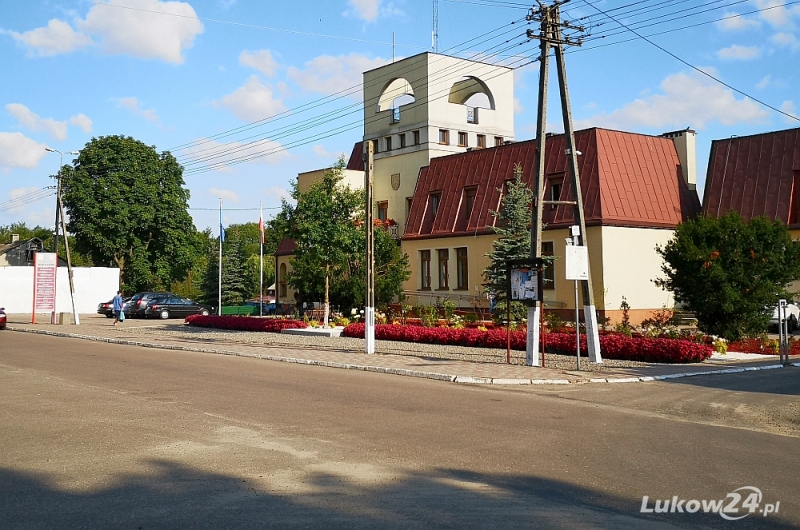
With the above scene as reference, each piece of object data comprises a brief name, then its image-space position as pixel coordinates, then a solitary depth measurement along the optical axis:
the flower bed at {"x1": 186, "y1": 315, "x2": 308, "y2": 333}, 32.53
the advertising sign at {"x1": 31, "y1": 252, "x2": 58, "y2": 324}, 42.66
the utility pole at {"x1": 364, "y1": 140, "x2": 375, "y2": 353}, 22.64
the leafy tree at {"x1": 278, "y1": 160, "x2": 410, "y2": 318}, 31.69
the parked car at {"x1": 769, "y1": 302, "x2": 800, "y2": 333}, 32.50
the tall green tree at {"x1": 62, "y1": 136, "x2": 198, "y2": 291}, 60.66
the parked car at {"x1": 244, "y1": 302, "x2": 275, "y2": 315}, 56.59
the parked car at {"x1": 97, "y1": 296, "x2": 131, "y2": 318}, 53.31
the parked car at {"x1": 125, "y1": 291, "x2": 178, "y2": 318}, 51.00
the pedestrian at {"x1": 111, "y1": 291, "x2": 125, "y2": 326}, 42.13
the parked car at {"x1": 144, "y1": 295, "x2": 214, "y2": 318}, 51.19
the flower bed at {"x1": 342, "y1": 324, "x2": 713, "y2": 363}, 19.94
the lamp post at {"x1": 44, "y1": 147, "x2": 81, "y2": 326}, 42.02
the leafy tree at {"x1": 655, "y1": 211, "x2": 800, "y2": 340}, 22.66
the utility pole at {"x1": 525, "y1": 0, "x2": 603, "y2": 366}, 19.05
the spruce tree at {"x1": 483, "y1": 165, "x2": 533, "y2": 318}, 31.25
